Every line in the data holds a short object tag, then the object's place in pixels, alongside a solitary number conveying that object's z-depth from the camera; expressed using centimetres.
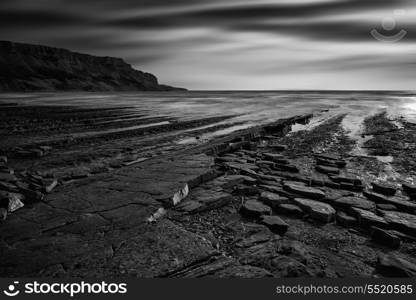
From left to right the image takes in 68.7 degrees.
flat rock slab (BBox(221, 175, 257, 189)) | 526
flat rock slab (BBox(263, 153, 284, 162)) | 741
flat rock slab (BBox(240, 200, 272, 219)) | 403
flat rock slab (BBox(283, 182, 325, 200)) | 472
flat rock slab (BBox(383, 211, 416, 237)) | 371
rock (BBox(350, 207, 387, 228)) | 379
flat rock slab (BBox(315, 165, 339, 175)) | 625
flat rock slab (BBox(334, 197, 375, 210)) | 434
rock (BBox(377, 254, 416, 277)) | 281
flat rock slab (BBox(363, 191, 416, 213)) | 435
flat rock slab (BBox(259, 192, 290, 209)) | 440
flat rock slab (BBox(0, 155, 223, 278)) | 279
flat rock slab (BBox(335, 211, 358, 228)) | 387
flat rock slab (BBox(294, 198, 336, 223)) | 395
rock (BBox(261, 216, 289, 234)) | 362
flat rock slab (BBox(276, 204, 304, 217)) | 413
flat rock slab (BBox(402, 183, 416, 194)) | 516
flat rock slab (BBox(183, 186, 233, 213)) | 421
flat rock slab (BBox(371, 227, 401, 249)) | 339
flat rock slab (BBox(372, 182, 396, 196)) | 505
